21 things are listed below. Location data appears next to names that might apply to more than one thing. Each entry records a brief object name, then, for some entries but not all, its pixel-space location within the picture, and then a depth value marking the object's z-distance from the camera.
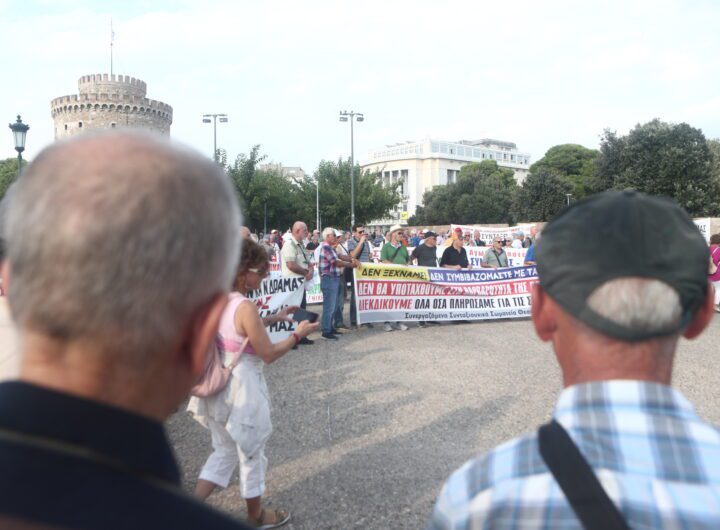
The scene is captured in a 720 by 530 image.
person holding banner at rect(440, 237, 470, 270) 11.80
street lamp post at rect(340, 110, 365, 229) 42.40
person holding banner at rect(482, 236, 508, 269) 12.71
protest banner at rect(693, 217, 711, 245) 18.78
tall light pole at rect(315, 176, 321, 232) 44.91
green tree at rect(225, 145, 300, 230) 38.06
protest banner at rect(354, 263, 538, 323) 10.70
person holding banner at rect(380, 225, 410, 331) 11.35
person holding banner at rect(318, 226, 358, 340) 9.82
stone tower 55.75
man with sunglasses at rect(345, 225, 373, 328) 10.73
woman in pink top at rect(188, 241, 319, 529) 3.47
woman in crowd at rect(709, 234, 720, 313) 11.68
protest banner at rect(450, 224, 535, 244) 24.20
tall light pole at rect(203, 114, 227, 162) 39.91
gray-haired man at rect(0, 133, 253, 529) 0.70
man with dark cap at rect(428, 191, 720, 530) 1.12
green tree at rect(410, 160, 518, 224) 64.06
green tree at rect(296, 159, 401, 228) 45.09
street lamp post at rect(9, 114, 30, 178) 15.93
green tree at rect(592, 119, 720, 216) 34.59
